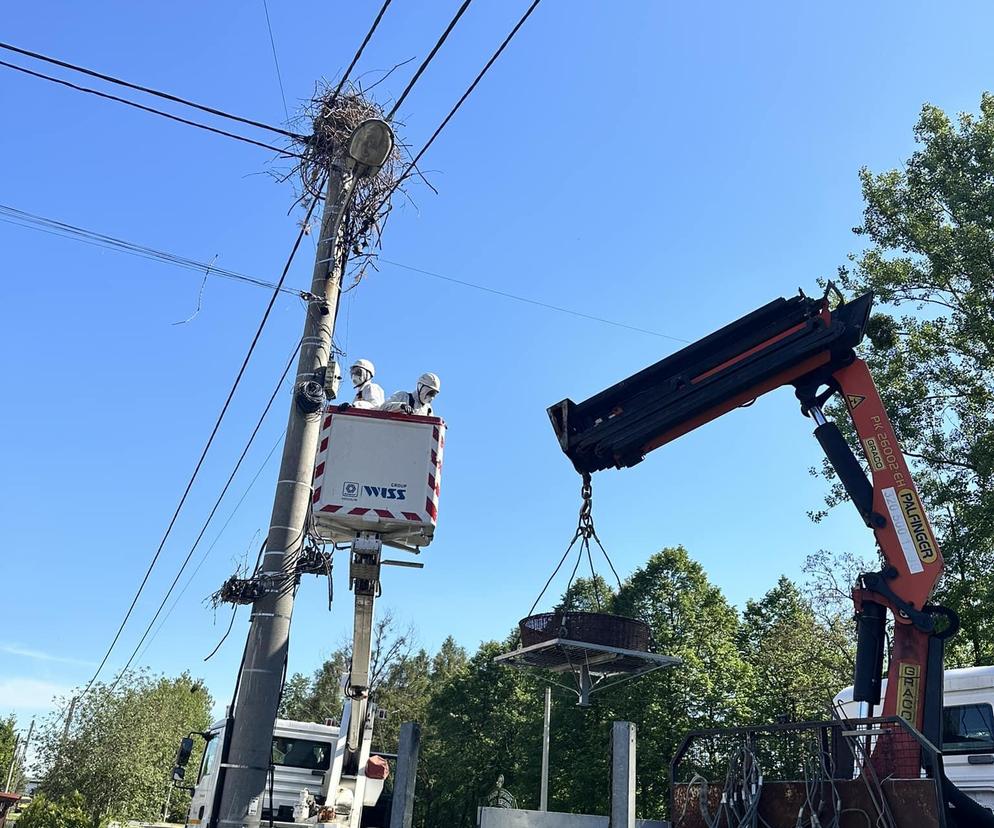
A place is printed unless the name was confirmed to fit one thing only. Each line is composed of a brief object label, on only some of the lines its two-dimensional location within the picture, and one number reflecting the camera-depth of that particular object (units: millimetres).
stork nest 9352
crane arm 7035
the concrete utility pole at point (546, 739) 22712
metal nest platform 6057
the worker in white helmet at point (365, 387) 7961
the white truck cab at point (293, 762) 10359
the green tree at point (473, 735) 36844
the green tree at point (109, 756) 23125
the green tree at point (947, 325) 17844
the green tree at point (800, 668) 24703
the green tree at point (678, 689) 25516
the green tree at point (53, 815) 19253
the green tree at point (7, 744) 55281
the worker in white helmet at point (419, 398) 7926
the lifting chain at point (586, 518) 7141
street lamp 8312
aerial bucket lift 7430
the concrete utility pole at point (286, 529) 6797
